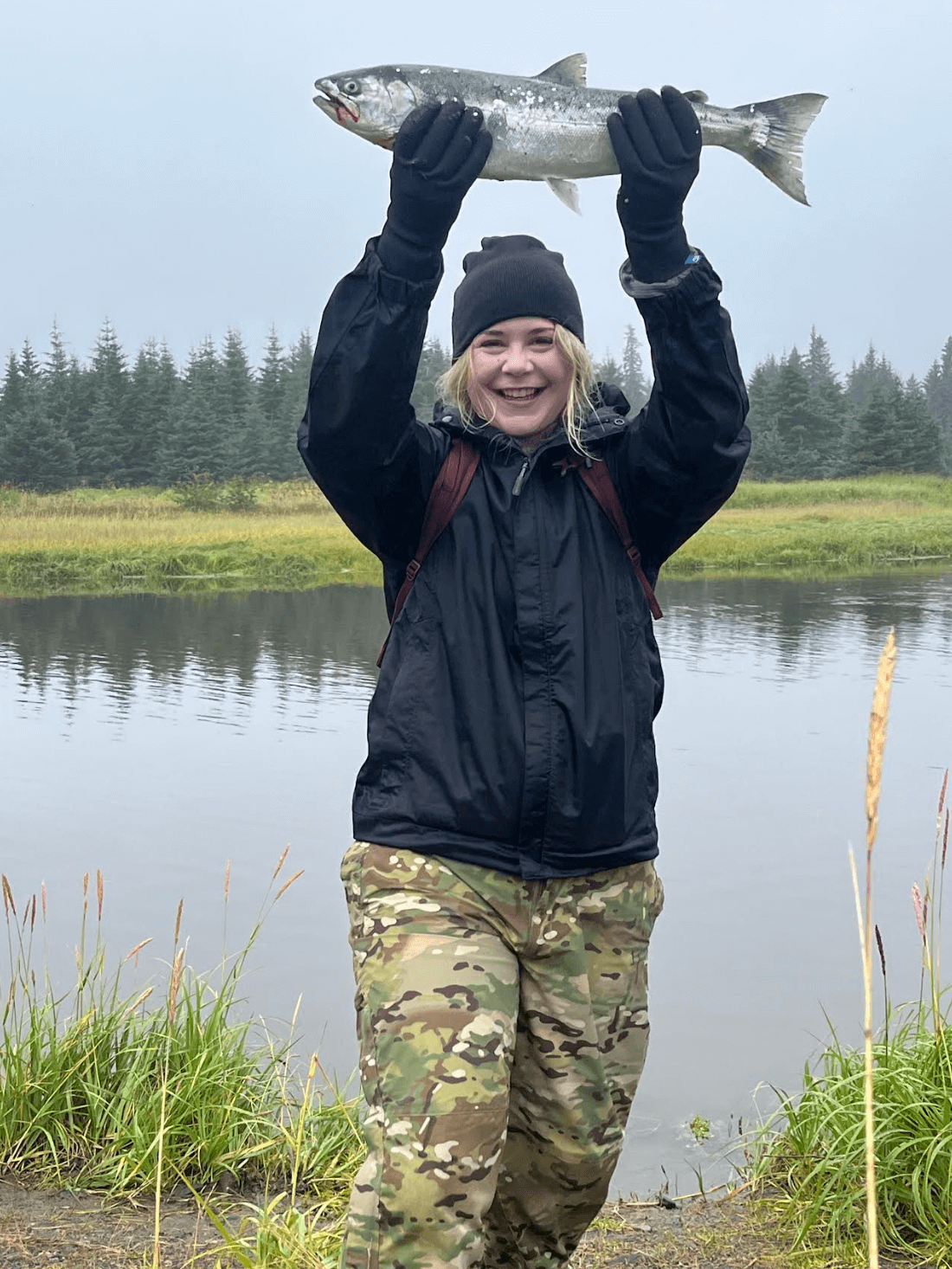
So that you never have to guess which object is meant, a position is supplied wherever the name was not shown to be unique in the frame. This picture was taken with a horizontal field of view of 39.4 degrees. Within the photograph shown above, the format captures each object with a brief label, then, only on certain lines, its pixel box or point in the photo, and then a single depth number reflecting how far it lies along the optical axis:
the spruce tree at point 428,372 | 76.44
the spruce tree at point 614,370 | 103.22
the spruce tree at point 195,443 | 63.38
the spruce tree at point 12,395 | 63.41
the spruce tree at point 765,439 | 69.06
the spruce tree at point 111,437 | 63.91
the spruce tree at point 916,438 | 66.69
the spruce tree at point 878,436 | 66.44
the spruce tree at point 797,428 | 68.56
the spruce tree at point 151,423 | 64.62
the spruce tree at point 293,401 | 67.62
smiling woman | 2.96
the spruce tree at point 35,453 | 60.50
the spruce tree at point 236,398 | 65.94
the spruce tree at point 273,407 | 67.06
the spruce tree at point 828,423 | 69.31
